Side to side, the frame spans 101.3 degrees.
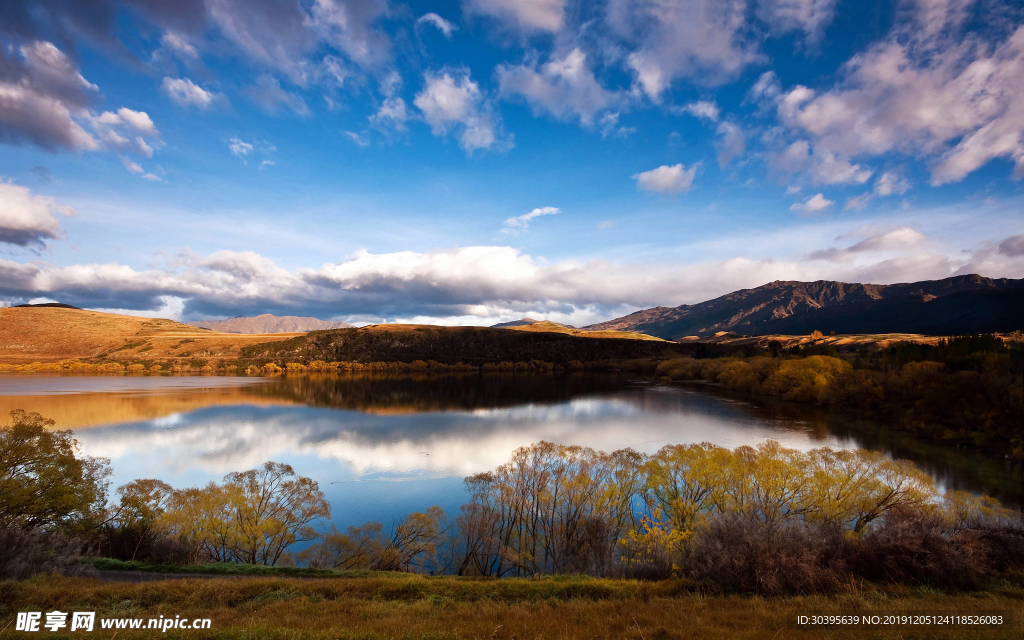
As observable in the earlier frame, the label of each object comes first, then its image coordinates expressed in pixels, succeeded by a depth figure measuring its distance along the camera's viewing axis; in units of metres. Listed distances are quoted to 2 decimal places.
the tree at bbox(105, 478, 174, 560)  16.19
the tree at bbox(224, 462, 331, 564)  17.23
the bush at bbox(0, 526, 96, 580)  10.83
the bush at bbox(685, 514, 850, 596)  10.04
